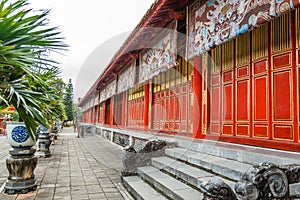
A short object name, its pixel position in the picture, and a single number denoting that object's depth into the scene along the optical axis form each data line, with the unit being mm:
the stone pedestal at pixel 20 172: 3163
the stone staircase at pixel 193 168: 2282
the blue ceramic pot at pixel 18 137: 3256
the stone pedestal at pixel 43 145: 6000
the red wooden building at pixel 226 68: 2478
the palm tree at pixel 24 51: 1875
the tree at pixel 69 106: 32415
